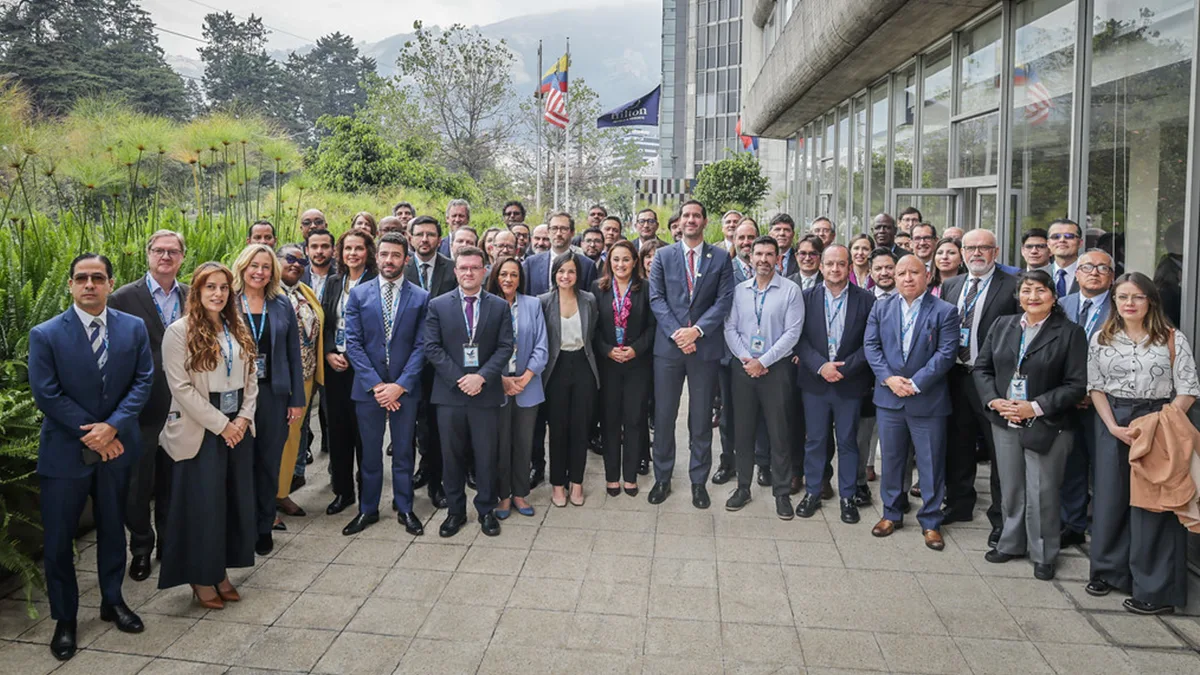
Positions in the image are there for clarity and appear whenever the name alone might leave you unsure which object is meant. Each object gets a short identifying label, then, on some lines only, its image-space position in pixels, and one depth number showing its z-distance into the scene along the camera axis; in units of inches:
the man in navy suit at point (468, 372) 225.8
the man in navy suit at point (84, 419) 159.3
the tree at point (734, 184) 812.6
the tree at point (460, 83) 1138.0
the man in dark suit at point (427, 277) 258.5
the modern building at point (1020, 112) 225.6
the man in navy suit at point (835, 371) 240.8
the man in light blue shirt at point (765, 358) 244.5
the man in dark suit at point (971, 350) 229.0
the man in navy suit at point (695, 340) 253.3
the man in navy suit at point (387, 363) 227.8
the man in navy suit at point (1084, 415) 205.2
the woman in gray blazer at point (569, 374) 248.5
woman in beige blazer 174.6
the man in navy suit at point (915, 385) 222.5
